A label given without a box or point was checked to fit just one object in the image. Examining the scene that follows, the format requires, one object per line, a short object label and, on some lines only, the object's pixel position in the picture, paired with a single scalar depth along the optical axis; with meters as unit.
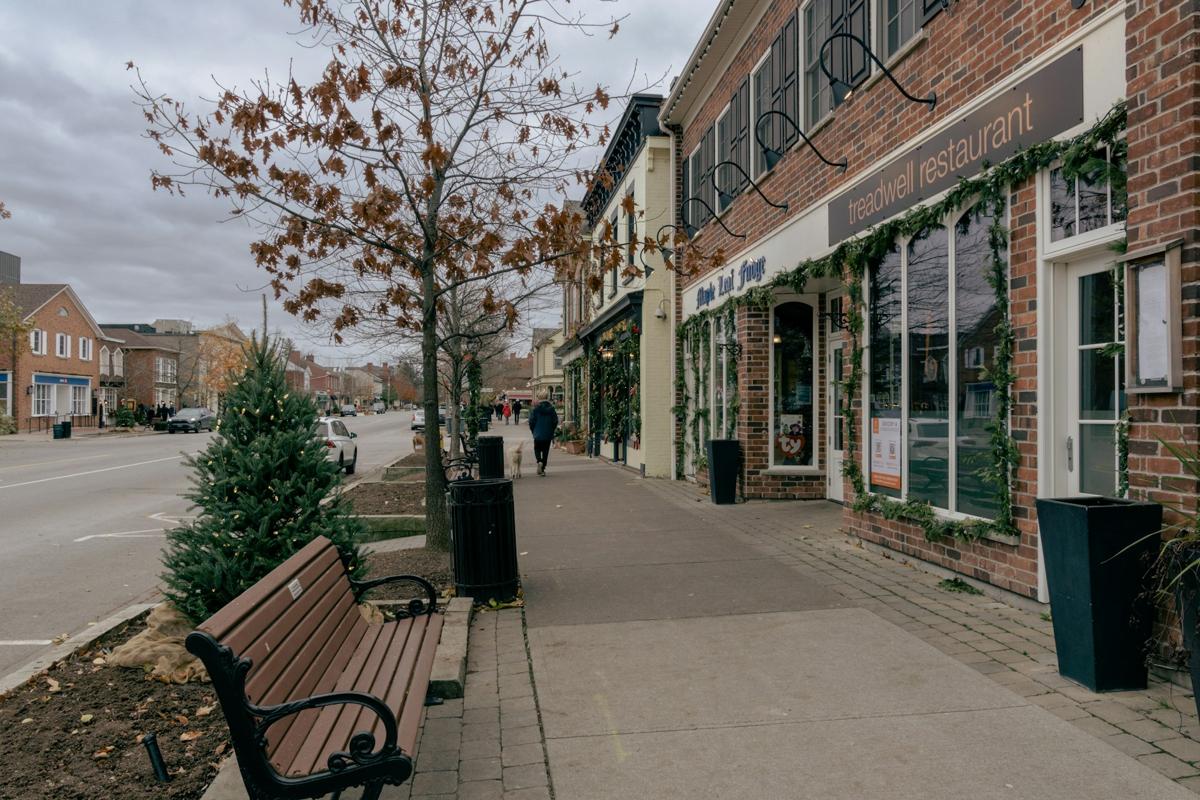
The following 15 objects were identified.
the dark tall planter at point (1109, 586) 4.17
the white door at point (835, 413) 11.21
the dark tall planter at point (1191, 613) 3.64
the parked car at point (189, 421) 47.50
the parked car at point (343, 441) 20.84
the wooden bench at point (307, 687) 2.68
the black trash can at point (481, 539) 6.40
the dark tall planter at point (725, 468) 12.01
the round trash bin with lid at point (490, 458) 15.79
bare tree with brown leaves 7.19
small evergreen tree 5.11
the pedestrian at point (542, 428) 18.12
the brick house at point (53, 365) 46.53
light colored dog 17.59
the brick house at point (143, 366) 63.00
